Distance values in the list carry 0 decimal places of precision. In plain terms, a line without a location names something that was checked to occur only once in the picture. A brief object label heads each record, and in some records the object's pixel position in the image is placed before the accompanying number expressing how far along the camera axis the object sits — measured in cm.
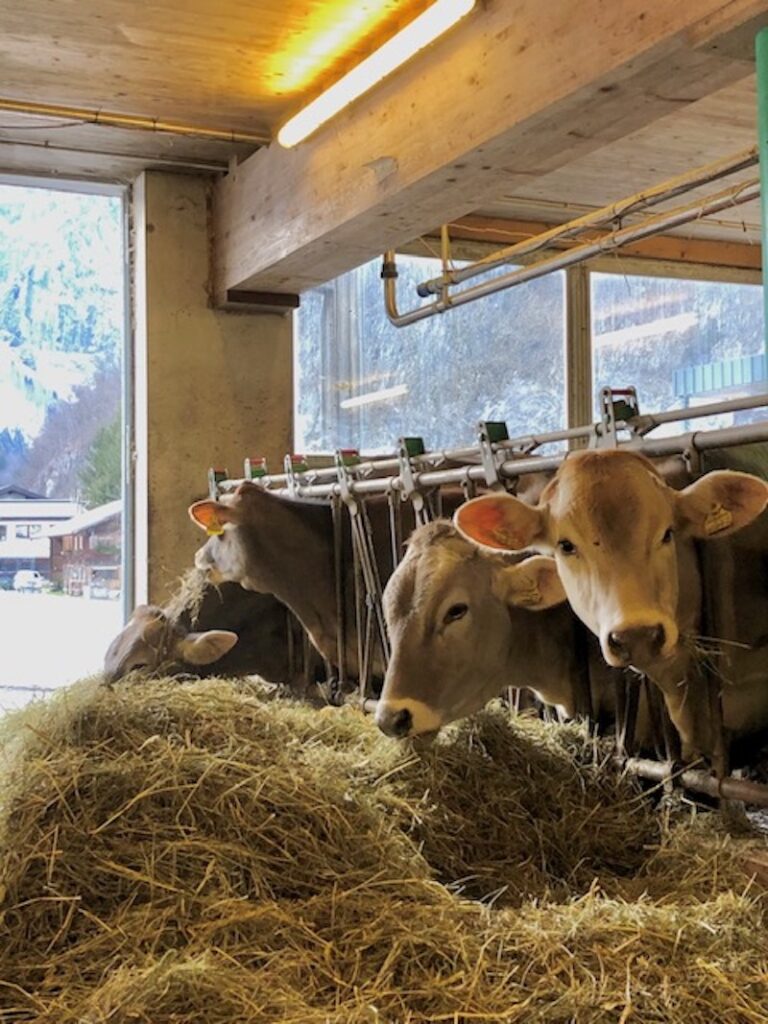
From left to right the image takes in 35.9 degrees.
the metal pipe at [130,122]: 507
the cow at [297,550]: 460
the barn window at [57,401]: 623
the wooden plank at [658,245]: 726
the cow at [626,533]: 241
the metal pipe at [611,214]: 454
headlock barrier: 288
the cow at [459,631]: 310
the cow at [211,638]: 462
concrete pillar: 594
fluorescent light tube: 346
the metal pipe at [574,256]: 486
